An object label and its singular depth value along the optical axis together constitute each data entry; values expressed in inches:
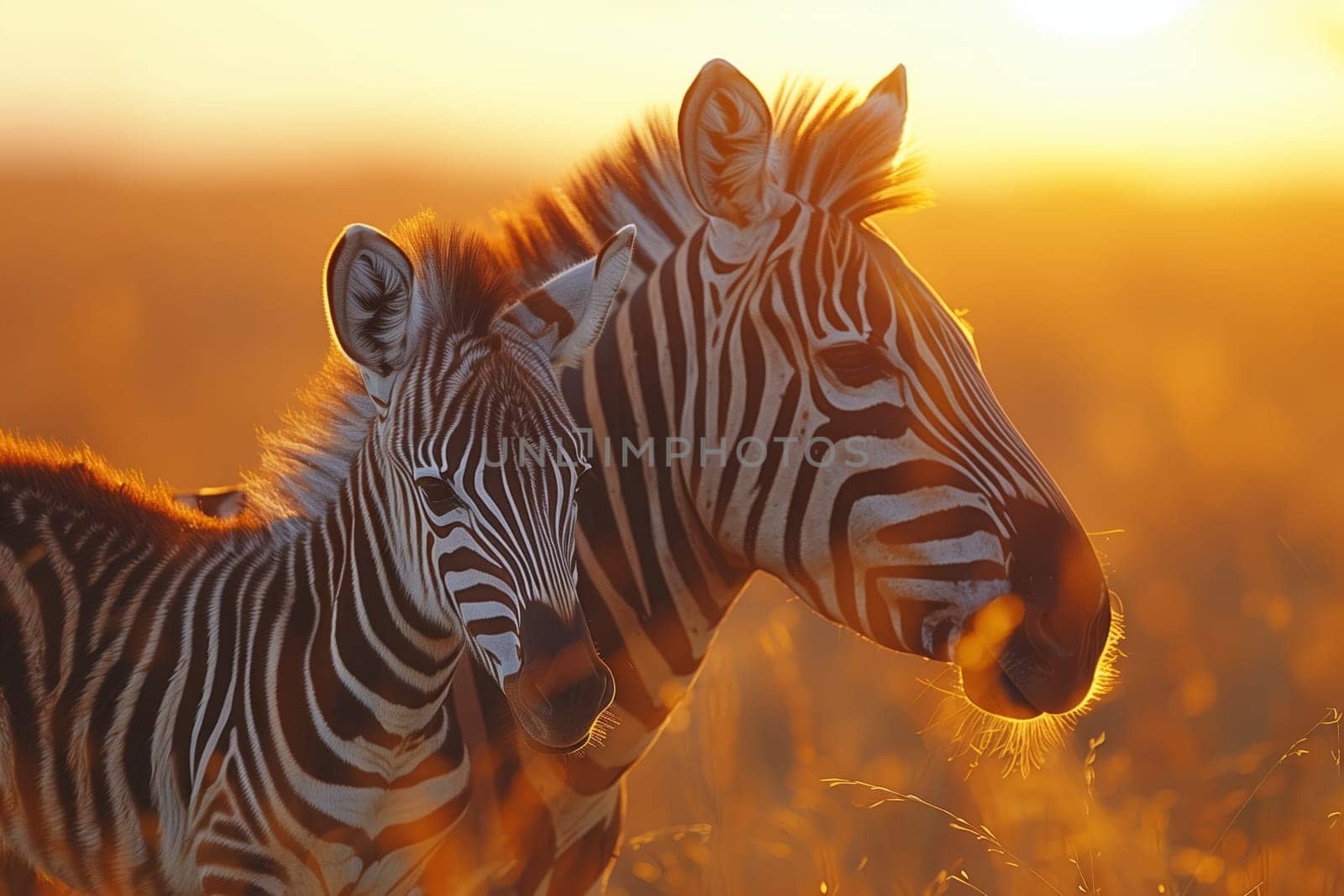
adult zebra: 278.8
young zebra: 253.4
